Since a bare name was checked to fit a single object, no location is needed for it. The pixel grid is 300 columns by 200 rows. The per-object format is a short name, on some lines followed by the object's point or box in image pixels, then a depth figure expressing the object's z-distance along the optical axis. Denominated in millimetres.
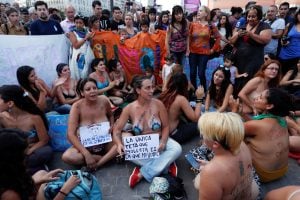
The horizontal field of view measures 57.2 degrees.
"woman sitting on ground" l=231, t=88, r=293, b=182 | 2963
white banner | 5562
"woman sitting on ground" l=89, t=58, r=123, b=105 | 5809
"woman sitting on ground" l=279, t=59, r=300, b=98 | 5355
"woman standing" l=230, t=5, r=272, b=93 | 5176
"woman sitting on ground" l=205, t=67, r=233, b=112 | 5047
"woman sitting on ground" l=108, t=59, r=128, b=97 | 6349
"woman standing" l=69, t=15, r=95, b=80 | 5969
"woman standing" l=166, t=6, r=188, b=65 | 6095
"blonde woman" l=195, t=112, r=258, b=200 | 1979
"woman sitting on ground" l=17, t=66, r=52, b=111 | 4511
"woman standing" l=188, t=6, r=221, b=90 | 6137
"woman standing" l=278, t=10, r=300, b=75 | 5797
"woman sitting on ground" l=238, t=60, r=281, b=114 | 4621
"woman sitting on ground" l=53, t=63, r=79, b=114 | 5117
